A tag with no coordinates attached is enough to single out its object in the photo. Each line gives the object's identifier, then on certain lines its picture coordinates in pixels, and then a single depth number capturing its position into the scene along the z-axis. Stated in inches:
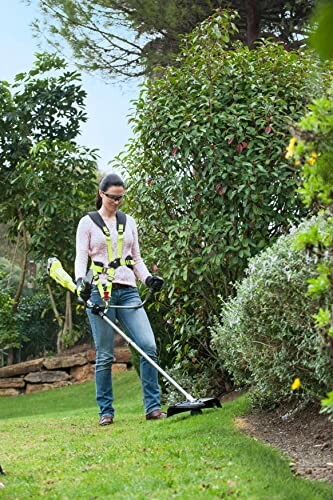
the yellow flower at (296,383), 119.1
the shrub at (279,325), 178.4
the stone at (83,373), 529.3
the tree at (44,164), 515.5
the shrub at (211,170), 258.2
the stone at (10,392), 537.3
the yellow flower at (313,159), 114.1
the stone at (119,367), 517.7
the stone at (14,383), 538.6
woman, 238.1
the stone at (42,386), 528.0
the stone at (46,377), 531.2
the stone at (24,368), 537.6
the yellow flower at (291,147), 111.7
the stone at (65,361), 529.3
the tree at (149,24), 507.5
